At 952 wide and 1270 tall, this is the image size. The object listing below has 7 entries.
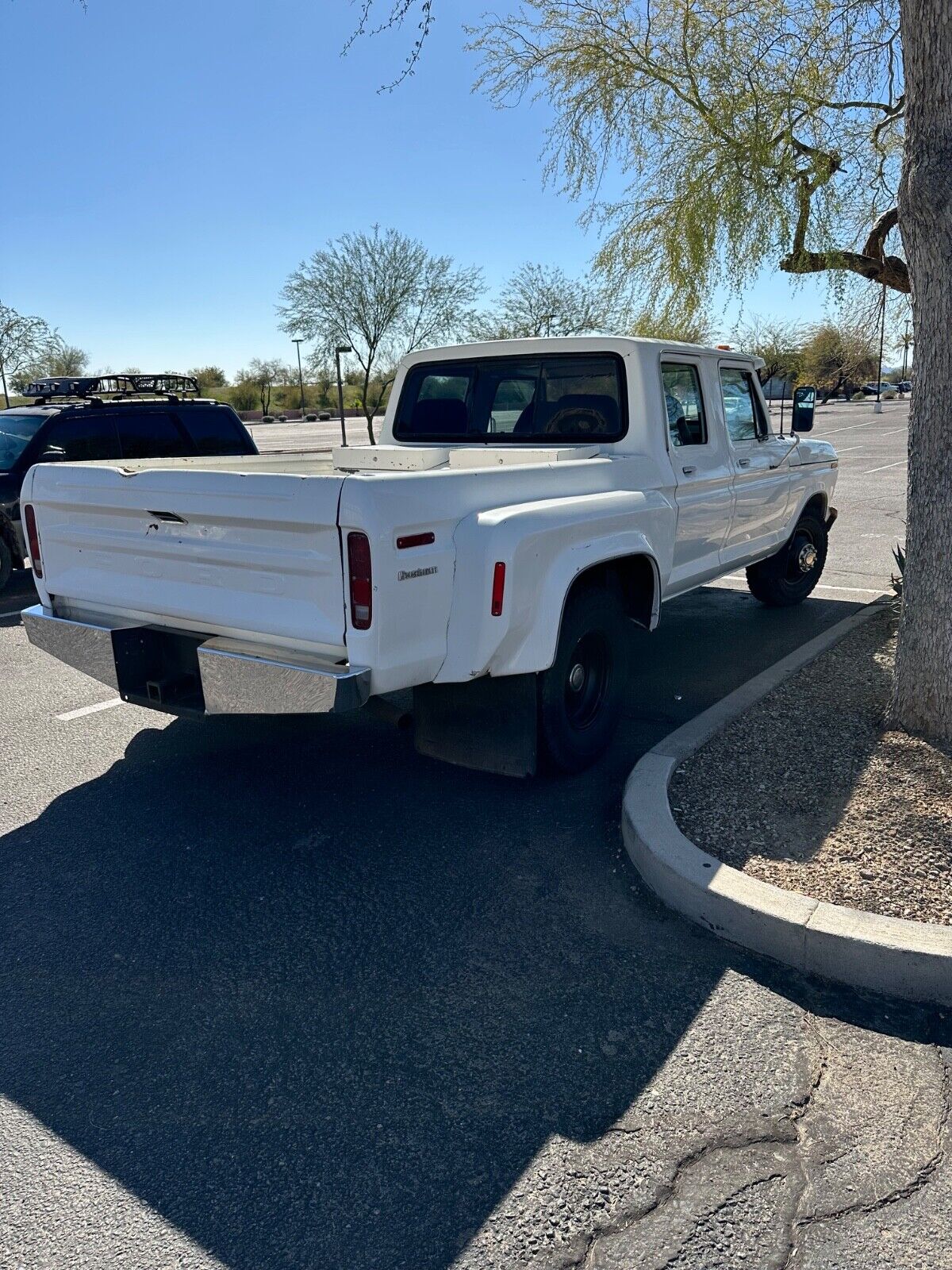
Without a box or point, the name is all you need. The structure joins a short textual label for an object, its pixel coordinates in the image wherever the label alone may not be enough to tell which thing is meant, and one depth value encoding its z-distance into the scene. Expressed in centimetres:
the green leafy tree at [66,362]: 3678
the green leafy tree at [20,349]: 3189
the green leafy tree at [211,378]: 6944
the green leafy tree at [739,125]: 752
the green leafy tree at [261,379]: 7331
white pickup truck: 343
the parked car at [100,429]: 955
